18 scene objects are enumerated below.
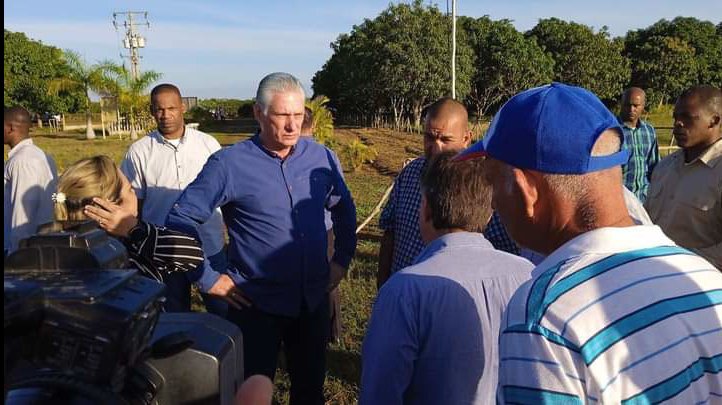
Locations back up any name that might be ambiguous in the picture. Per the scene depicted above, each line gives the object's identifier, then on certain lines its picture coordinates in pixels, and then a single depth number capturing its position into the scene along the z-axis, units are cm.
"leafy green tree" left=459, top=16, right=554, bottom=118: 4034
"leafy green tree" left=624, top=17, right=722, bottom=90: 4666
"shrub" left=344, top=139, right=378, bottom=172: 1769
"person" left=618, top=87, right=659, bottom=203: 511
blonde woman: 210
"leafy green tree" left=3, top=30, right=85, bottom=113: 4581
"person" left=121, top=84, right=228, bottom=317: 403
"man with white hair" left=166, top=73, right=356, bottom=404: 298
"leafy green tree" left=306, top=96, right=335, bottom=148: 1539
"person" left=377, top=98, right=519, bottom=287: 327
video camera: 77
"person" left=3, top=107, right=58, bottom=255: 428
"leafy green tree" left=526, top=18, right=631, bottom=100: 4412
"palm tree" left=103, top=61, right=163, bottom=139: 2842
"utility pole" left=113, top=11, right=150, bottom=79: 4588
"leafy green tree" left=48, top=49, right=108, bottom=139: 3025
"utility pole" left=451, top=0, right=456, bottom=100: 2483
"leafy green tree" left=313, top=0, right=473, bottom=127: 3641
